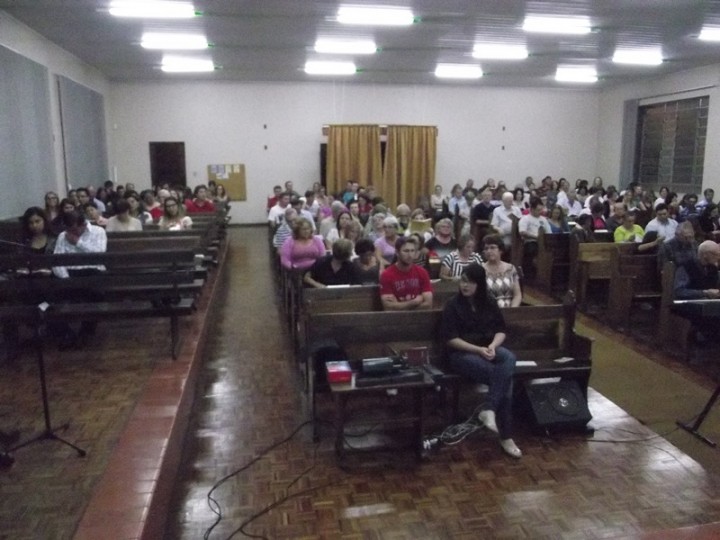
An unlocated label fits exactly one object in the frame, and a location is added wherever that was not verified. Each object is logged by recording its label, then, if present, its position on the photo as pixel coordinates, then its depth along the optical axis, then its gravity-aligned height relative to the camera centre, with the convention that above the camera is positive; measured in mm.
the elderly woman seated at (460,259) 5117 -778
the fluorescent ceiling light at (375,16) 7625 +1996
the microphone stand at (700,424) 3574 -1607
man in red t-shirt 4332 -855
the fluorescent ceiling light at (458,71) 12422 +2092
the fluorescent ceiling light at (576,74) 12532 +2081
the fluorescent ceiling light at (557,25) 8102 +2001
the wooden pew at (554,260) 7734 -1172
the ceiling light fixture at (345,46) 9672 +2031
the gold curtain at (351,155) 14875 +320
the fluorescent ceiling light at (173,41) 9234 +2004
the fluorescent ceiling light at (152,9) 7289 +1967
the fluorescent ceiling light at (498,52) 10148 +2043
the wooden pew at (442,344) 3854 -1103
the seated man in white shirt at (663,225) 7551 -706
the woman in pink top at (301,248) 5953 -799
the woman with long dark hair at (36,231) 5062 -546
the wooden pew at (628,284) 6051 -1180
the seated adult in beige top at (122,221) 6582 -593
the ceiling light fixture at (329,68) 12094 +2080
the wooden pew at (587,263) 6887 -1082
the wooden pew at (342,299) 4469 -977
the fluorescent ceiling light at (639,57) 10477 +2034
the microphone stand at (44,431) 3012 -1370
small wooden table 3277 -1358
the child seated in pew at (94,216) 7777 -627
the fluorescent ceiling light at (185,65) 11465 +2053
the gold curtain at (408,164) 15227 +101
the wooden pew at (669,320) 5340 -1345
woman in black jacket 3557 -1097
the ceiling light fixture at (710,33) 8680 +2017
